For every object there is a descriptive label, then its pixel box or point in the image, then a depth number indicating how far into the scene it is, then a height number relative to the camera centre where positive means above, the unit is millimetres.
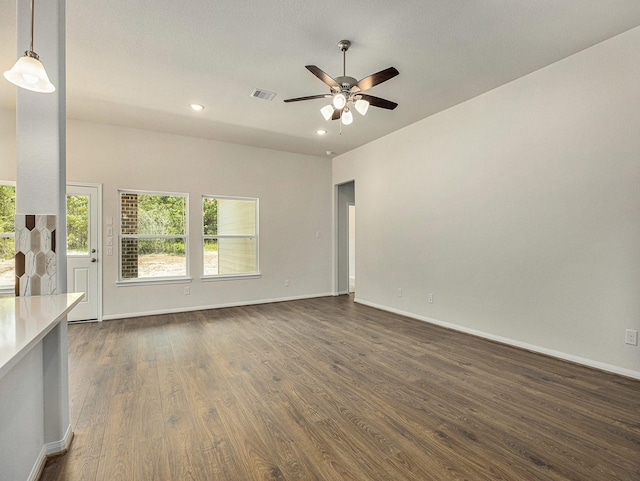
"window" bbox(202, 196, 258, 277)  5551 +64
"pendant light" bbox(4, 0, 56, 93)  1451 +771
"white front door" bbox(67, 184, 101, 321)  4566 -103
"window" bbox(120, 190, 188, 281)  4926 +75
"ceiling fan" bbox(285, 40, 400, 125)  2691 +1346
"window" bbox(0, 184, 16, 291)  4148 +53
